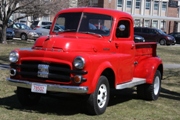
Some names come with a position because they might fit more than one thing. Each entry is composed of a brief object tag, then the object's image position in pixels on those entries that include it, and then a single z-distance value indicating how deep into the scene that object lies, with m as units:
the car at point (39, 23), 39.53
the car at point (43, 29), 33.38
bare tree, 23.45
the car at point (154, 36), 38.59
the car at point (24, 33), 31.15
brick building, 65.06
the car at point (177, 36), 44.78
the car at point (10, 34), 29.48
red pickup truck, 7.17
